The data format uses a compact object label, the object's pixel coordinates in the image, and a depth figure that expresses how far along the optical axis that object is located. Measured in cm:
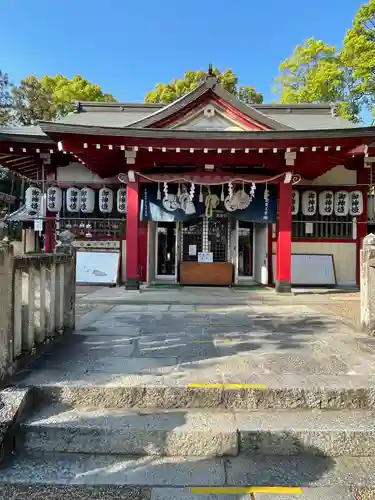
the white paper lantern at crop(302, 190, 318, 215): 1123
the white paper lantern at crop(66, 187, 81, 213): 1129
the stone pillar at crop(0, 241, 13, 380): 315
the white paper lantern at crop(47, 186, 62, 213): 1134
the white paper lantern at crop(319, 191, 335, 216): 1127
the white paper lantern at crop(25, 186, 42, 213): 1151
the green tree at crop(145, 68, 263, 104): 2665
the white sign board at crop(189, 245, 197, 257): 1202
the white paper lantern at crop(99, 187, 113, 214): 1117
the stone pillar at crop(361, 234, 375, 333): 501
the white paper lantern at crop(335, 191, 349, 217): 1127
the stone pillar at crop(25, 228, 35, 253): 1223
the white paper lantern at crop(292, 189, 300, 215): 1127
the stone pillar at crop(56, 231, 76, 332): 507
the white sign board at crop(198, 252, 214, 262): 1179
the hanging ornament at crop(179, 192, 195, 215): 1028
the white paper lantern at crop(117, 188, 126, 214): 1109
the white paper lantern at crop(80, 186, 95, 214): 1122
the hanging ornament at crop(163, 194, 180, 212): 1024
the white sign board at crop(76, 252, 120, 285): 1102
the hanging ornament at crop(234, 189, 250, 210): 1023
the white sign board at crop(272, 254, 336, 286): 1122
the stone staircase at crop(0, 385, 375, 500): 234
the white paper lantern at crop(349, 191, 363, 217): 1127
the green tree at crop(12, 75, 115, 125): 2642
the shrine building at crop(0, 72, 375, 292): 902
